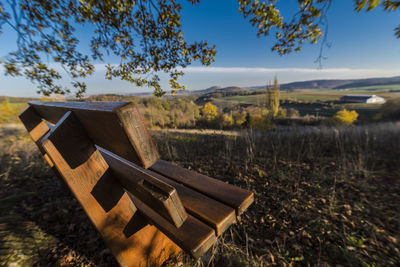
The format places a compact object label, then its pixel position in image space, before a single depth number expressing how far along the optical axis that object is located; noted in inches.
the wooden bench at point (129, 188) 28.5
